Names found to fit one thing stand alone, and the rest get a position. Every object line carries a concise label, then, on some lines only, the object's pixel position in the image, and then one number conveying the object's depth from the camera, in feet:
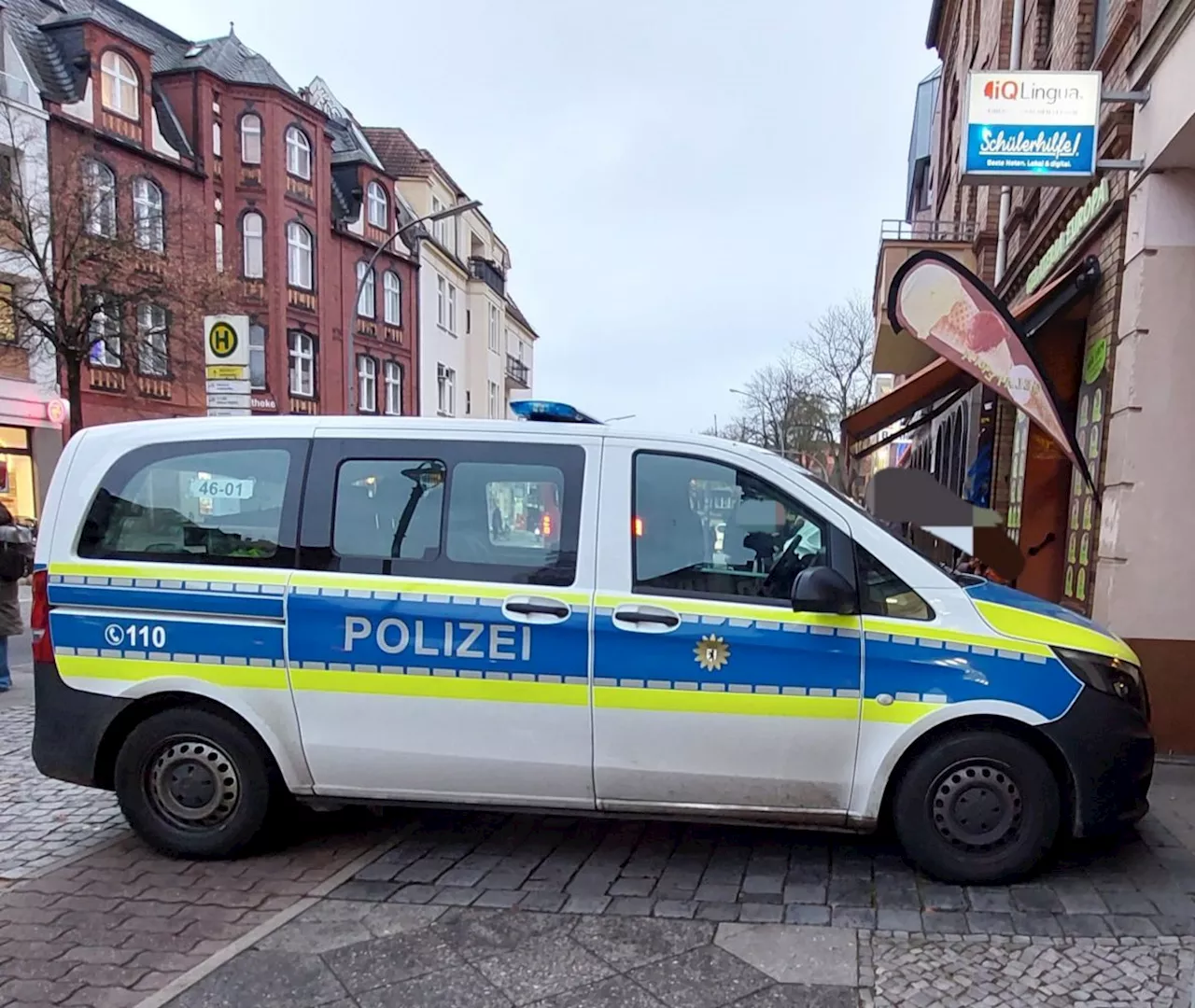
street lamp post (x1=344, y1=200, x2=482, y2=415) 58.19
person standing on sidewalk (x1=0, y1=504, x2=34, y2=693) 24.11
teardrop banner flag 20.13
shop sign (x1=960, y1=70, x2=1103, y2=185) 19.69
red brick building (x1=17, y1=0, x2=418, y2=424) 73.51
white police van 12.24
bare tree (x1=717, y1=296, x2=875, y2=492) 112.27
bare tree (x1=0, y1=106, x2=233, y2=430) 51.62
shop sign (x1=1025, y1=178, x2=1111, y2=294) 21.67
